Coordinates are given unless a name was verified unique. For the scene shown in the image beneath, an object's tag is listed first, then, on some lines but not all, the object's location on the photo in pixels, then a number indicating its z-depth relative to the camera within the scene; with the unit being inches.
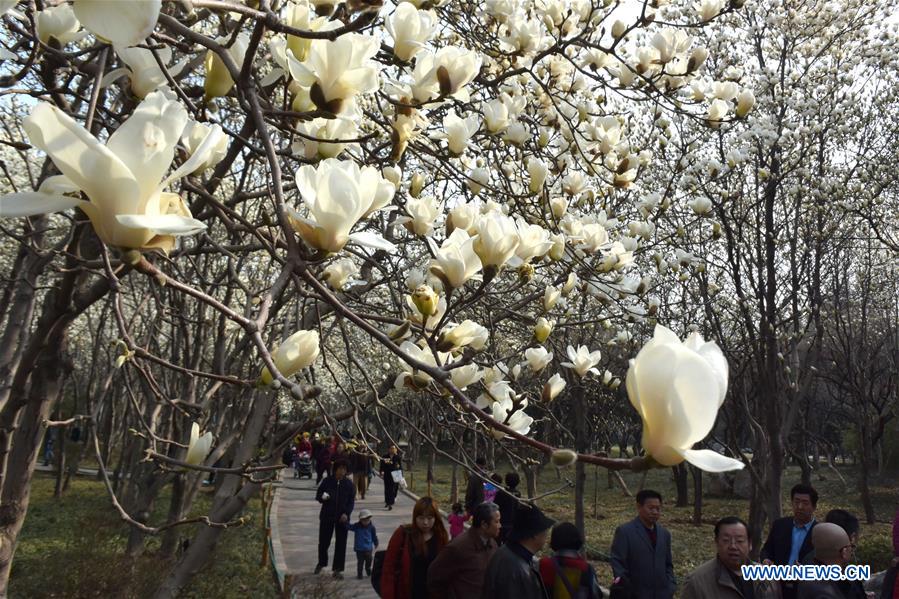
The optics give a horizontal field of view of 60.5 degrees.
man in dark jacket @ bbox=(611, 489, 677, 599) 174.4
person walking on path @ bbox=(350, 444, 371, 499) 599.5
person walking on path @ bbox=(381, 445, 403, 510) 565.0
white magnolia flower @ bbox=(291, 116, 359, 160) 63.7
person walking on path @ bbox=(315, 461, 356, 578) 343.9
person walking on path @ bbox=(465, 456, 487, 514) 220.7
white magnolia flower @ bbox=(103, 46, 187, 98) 57.6
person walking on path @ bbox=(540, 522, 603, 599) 151.6
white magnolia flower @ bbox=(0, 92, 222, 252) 33.2
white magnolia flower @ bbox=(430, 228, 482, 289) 62.0
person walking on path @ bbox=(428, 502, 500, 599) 160.9
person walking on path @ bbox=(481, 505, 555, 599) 137.6
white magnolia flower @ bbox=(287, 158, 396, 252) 44.8
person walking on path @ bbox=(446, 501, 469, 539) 283.5
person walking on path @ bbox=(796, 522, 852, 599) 135.8
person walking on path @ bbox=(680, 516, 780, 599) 144.9
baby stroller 924.8
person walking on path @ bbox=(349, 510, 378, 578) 337.4
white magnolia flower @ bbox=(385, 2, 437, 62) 67.2
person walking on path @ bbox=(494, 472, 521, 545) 204.7
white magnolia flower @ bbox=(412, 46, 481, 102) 65.4
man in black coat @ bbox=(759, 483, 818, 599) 172.9
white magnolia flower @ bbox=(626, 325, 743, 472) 36.9
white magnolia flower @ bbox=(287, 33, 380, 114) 52.1
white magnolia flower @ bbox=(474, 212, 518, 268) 62.9
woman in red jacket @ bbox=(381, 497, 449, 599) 180.9
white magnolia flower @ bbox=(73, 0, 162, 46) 35.3
